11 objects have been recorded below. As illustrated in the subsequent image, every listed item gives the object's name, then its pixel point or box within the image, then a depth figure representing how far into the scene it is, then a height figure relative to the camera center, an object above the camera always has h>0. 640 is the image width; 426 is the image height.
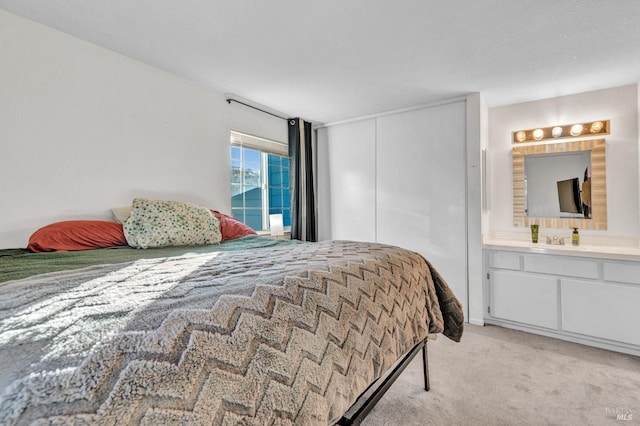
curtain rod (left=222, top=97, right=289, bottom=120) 3.03 +1.21
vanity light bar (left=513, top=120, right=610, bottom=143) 2.84 +0.80
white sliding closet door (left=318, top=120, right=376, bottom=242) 3.77 +0.42
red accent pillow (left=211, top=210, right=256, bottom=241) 2.35 -0.12
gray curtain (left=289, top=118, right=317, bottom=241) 3.76 +0.39
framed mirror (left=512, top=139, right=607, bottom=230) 2.88 +0.25
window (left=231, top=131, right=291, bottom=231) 3.32 +0.41
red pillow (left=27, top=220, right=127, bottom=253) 1.67 -0.12
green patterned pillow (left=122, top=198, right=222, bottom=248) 1.86 -0.07
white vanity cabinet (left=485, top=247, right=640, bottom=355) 2.37 -0.77
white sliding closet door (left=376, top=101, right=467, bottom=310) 3.13 +0.30
